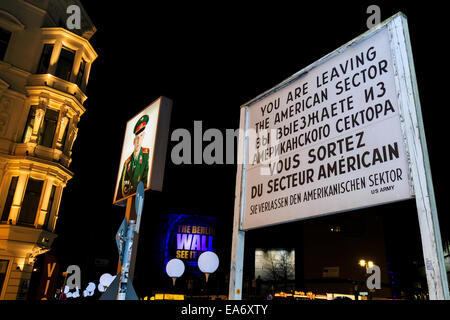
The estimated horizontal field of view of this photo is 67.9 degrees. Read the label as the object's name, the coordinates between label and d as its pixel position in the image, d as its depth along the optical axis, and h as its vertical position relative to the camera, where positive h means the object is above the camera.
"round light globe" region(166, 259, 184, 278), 10.50 +0.18
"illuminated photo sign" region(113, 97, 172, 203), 9.16 +3.35
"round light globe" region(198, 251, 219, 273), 9.15 +0.36
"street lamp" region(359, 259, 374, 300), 31.17 +1.66
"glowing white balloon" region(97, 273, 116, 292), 17.06 -0.47
